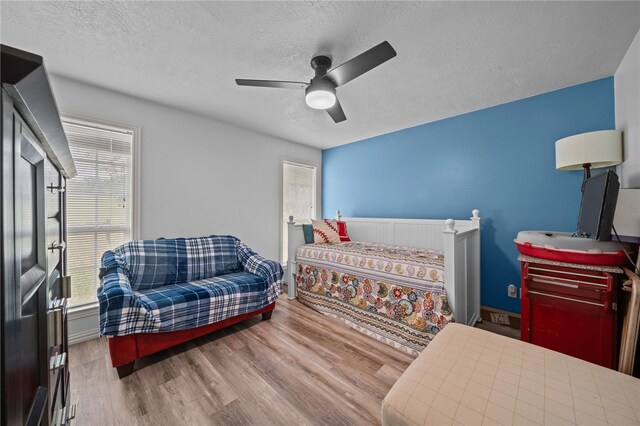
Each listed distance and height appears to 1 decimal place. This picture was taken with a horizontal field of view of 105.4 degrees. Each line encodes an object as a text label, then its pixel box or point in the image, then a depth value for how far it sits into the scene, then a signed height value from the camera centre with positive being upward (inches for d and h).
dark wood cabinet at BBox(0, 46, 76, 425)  16.4 -3.2
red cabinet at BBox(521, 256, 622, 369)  59.4 -25.6
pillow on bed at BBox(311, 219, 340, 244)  136.6 -11.7
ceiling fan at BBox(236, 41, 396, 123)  58.9 +37.6
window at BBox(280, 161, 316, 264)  160.6 +13.0
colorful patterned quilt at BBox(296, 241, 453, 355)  83.6 -31.0
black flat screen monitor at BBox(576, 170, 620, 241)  53.1 +1.3
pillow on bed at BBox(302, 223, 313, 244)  136.9 -11.7
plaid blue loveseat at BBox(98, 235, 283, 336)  70.8 -27.2
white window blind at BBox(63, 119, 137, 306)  89.7 +5.5
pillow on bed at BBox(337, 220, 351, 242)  147.5 -11.5
